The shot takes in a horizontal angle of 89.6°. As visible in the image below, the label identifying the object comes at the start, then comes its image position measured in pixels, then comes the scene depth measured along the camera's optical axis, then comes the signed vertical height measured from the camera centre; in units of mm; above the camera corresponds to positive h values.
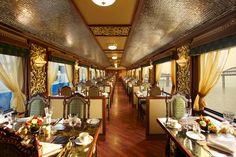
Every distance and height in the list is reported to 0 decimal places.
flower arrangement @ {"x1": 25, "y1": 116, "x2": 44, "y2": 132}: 1530 -607
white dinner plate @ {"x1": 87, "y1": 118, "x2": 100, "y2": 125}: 1914 -703
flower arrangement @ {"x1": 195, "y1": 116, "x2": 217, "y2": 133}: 1621 -647
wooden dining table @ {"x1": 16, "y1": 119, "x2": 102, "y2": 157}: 1211 -735
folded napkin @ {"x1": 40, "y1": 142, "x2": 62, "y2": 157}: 1155 -718
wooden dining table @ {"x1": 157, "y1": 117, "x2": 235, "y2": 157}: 1198 -757
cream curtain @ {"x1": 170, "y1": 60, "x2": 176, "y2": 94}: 3835 +91
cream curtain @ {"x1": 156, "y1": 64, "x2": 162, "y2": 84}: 5681 +301
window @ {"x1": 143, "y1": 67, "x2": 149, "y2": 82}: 8779 +315
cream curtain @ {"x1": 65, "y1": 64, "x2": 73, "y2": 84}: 5880 +301
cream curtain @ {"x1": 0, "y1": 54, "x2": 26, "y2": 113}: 2681 +19
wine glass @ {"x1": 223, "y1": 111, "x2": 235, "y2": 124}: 1681 -536
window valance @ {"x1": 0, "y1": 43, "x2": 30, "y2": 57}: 2288 +590
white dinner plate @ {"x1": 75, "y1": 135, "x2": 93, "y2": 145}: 1338 -728
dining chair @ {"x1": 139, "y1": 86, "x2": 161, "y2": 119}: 3879 -487
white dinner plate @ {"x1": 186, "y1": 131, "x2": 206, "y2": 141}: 1459 -728
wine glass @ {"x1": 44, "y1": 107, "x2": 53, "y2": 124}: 1743 -549
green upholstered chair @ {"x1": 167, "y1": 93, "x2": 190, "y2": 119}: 2338 -528
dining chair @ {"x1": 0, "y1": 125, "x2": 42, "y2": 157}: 858 -496
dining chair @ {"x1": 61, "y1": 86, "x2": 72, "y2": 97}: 4073 -449
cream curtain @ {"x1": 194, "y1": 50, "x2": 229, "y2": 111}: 2388 +147
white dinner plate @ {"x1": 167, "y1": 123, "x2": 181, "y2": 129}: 1775 -721
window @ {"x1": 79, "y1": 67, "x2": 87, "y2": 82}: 8596 +381
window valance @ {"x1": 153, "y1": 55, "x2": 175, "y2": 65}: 3711 +685
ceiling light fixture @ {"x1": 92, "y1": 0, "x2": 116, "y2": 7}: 1511 +979
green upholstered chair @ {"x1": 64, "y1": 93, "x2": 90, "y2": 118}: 2321 -515
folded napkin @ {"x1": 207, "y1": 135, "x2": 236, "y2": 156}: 1202 -717
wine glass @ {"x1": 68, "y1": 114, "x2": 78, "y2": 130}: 1715 -627
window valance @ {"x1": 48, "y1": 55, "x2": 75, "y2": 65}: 3772 +662
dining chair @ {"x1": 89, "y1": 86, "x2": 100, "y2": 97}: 4121 -451
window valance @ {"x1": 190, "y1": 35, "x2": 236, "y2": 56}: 1838 +591
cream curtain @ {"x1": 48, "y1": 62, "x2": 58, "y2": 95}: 4126 +176
